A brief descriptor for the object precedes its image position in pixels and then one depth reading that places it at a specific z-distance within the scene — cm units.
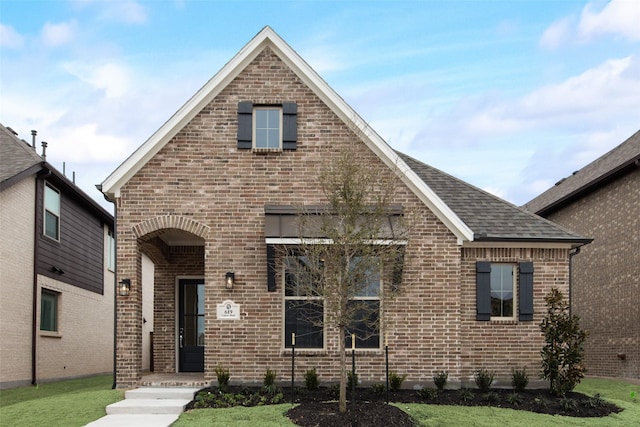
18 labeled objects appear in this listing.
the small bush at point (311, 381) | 1269
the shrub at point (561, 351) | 1295
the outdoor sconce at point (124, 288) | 1307
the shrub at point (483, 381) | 1327
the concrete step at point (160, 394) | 1215
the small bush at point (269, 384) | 1227
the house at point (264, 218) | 1320
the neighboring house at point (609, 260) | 1855
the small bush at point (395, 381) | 1279
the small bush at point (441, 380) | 1305
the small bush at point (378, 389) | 1244
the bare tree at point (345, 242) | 1037
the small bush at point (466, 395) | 1223
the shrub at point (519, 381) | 1349
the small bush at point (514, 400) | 1206
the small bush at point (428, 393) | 1223
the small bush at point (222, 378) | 1256
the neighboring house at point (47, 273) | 1573
